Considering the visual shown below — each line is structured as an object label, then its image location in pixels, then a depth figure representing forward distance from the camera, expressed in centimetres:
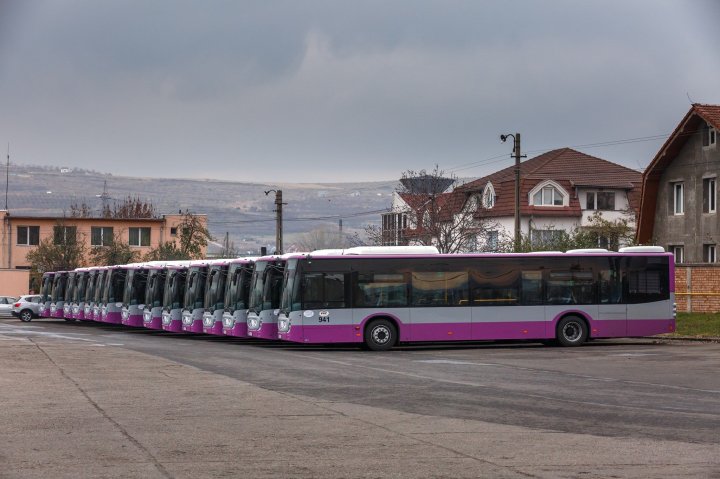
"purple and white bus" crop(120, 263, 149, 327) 5254
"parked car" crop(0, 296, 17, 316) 7769
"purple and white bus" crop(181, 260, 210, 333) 4312
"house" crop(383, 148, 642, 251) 8300
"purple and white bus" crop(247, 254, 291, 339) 3572
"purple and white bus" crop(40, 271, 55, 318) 7050
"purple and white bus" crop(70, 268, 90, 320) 6314
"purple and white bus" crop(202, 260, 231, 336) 4053
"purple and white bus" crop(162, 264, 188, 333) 4656
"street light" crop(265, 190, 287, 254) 7294
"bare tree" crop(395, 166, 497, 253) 7569
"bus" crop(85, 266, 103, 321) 5998
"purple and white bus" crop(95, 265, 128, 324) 5600
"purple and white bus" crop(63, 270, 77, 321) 6562
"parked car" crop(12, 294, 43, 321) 7150
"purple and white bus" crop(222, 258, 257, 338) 3834
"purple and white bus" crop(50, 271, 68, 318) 6806
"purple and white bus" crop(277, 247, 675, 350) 3362
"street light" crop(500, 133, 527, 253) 5006
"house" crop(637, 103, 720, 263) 5484
